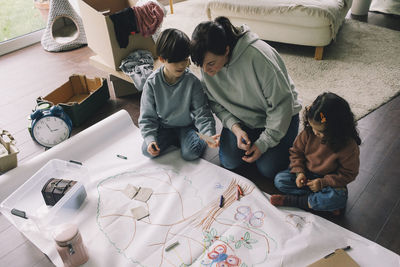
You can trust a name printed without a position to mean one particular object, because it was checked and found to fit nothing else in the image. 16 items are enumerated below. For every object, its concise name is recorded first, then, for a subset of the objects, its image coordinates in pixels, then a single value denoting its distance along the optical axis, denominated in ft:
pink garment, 6.76
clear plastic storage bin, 4.14
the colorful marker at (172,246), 3.85
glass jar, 3.50
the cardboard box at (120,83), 6.97
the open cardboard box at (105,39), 6.59
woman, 3.90
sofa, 7.46
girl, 3.64
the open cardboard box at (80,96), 6.15
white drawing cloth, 3.69
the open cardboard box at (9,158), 4.85
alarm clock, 5.40
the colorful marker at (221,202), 4.31
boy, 4.85
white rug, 6.54
